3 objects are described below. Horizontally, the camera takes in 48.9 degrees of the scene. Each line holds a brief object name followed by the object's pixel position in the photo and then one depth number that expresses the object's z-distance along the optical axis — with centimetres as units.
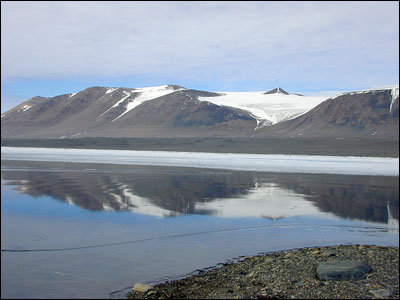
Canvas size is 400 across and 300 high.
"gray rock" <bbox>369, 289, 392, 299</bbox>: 696
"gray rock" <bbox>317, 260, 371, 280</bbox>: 770
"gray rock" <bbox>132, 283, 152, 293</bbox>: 737
